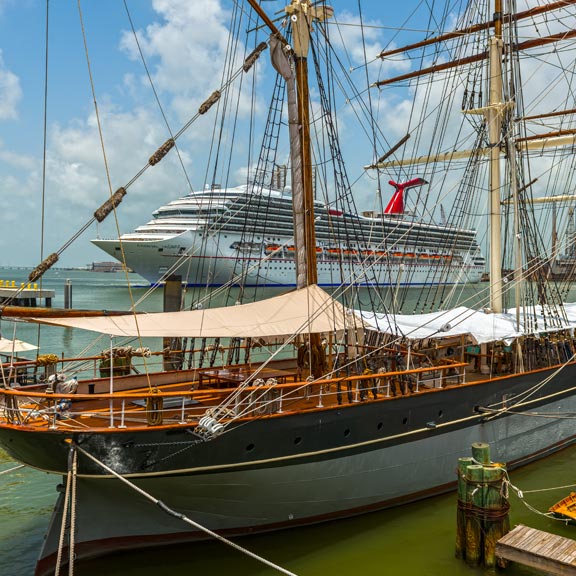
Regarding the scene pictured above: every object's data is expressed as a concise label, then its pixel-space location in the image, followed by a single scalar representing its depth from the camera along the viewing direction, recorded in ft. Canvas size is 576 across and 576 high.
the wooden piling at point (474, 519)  27.53
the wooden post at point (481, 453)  29.07
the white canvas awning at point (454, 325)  39.93
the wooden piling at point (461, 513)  28.04
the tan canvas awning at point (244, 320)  29.58
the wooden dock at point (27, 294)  136.27
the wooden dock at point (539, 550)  24.07
